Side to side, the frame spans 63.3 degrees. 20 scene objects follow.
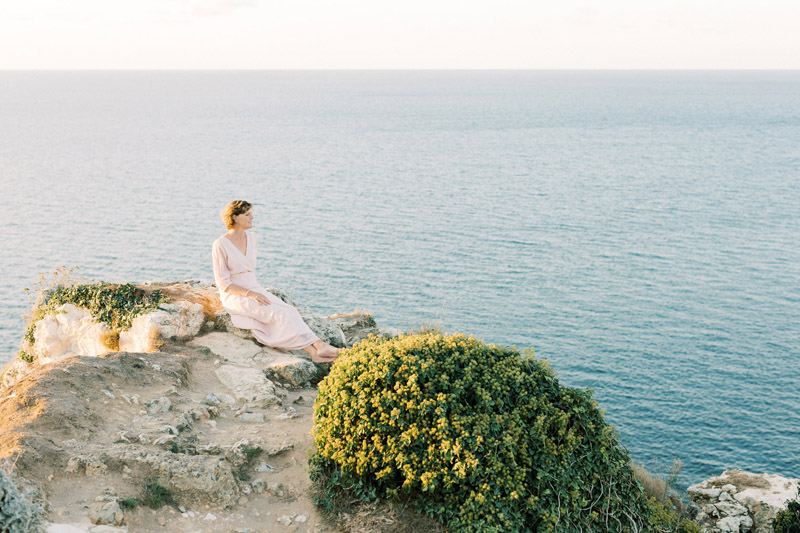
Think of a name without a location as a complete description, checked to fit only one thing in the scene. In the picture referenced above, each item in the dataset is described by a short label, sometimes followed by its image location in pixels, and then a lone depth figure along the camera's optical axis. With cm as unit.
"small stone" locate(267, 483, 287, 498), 805
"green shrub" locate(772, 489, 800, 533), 925
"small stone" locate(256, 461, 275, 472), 848
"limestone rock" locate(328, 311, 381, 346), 1443
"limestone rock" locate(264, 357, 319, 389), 1133
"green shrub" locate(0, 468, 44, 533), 538
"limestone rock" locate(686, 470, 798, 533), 1175
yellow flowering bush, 731
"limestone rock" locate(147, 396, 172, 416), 934
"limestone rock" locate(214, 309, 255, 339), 1255
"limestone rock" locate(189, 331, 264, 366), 1170
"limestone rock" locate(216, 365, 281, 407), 1034
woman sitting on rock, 1176
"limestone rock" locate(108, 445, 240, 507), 757
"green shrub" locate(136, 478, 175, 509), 722
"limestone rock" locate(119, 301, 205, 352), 1217
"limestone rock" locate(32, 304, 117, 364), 1323
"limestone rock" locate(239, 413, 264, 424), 972
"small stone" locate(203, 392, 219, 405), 1010
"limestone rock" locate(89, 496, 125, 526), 666
